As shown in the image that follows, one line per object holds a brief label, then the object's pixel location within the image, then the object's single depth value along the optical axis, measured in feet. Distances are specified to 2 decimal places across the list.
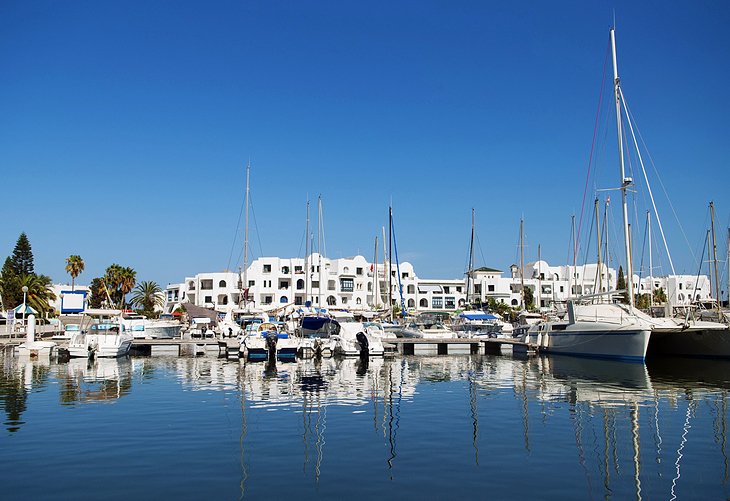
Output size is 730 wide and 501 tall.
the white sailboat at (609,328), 133.49
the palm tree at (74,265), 279.28
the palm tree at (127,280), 295.07
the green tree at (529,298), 352.92
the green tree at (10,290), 244.63
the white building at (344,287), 340.39
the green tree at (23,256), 294.05
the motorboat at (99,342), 143.23
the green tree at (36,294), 240.73
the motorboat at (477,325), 217.77
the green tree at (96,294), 314.74
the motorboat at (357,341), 154.71
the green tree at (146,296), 354.74
